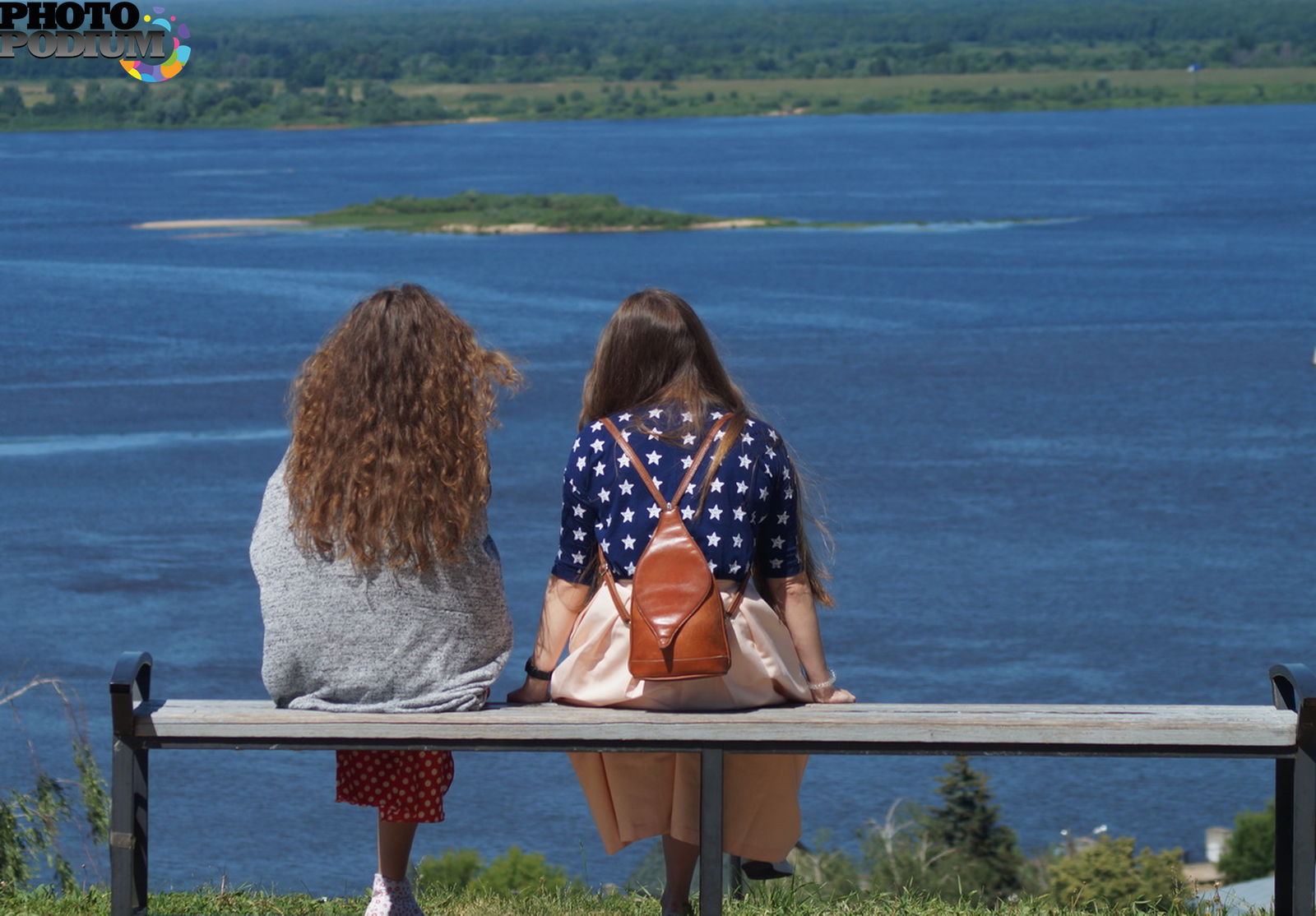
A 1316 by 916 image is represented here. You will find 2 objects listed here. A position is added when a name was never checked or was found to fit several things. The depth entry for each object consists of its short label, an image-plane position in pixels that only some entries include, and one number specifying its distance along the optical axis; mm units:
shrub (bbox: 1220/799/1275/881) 22750
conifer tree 19031
